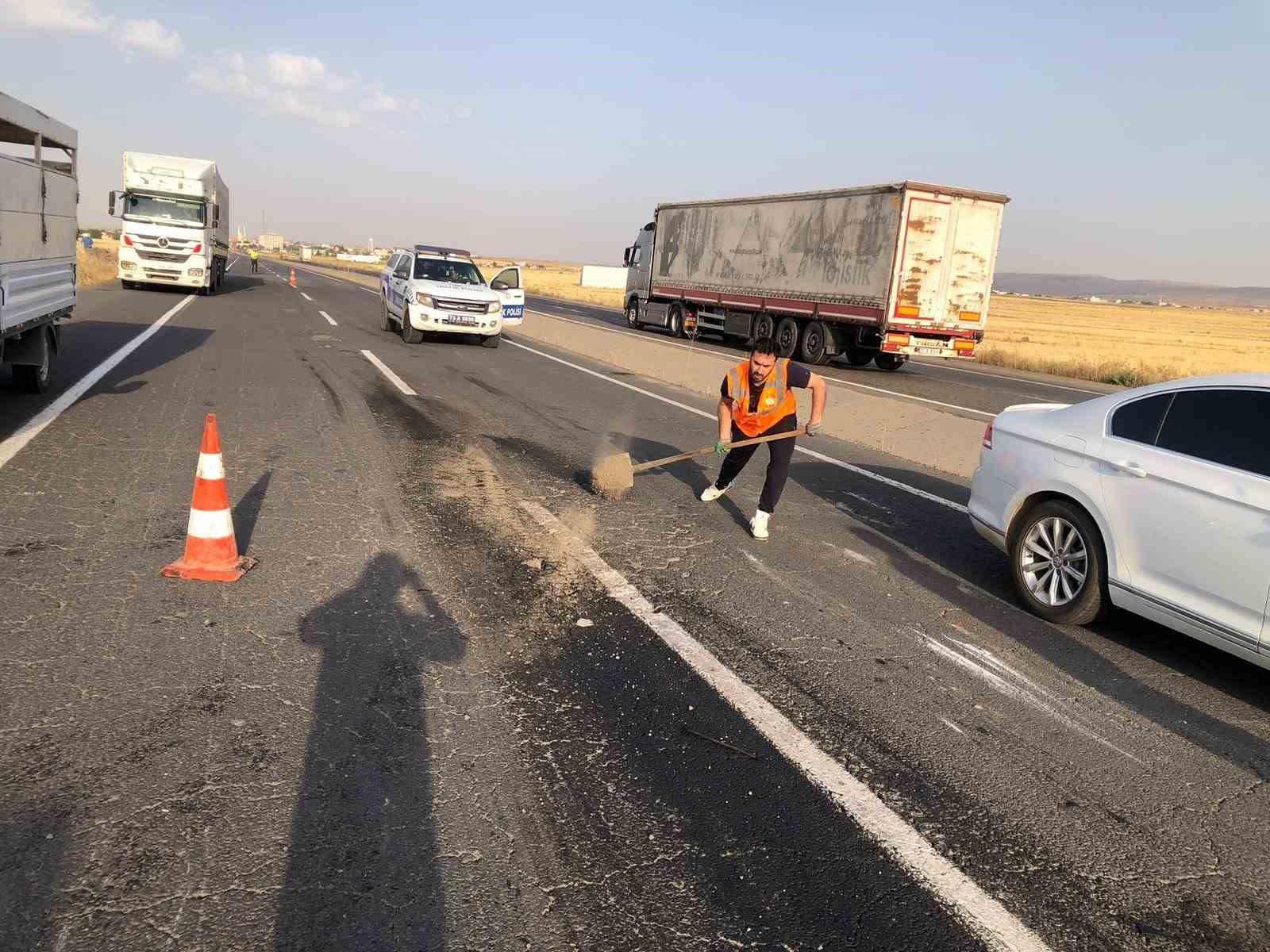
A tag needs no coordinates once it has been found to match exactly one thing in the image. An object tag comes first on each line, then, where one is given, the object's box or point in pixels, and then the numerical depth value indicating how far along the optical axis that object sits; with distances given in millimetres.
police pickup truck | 17766
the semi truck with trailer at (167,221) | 24969
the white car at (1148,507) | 4215
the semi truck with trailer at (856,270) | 19016
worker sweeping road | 6438
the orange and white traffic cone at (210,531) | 4852
